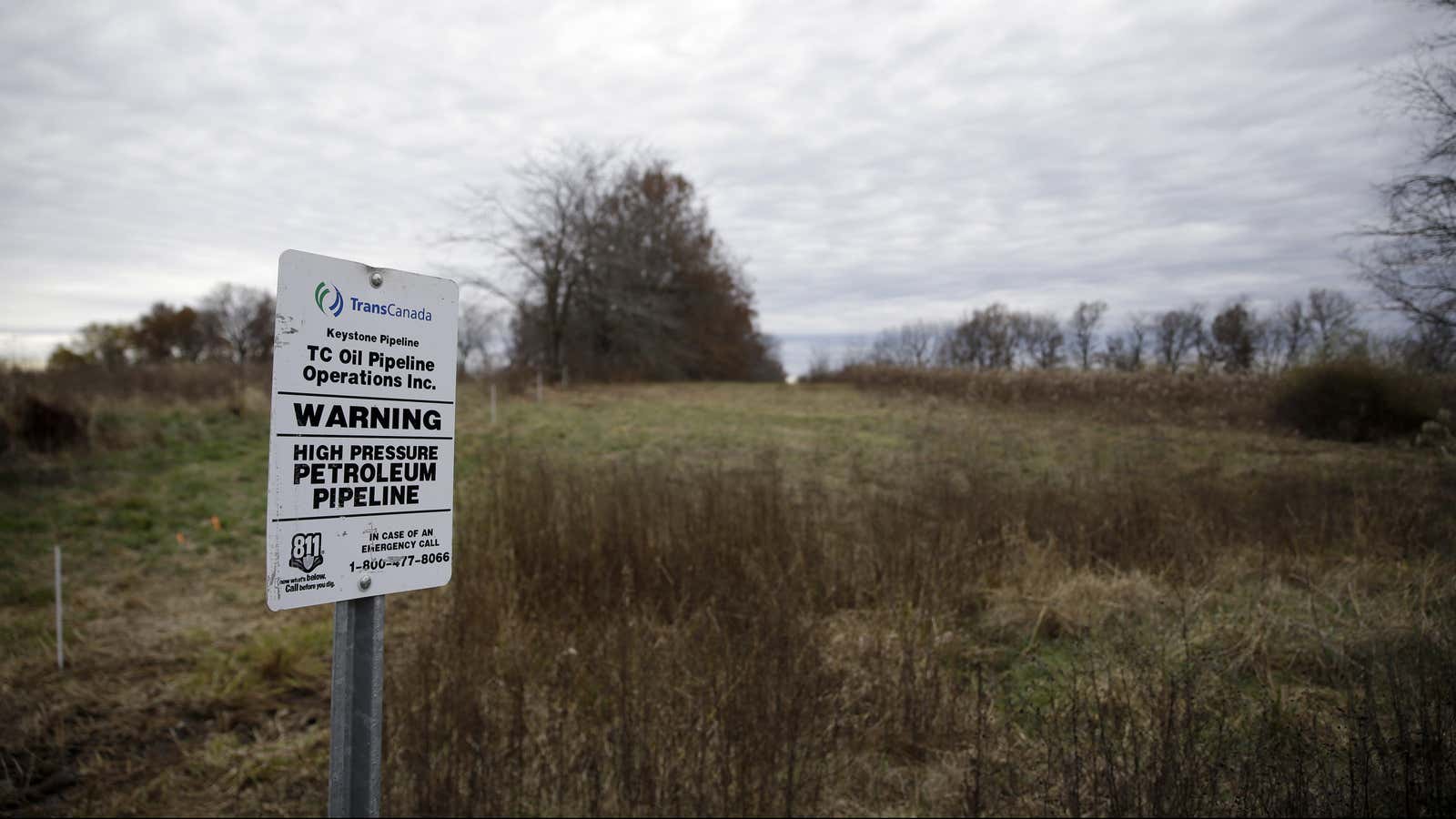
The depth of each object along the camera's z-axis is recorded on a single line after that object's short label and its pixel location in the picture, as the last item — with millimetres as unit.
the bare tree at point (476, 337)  30586
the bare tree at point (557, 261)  31172
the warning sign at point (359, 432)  1306
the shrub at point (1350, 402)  11453
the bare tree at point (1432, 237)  6777
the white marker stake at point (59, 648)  4668
